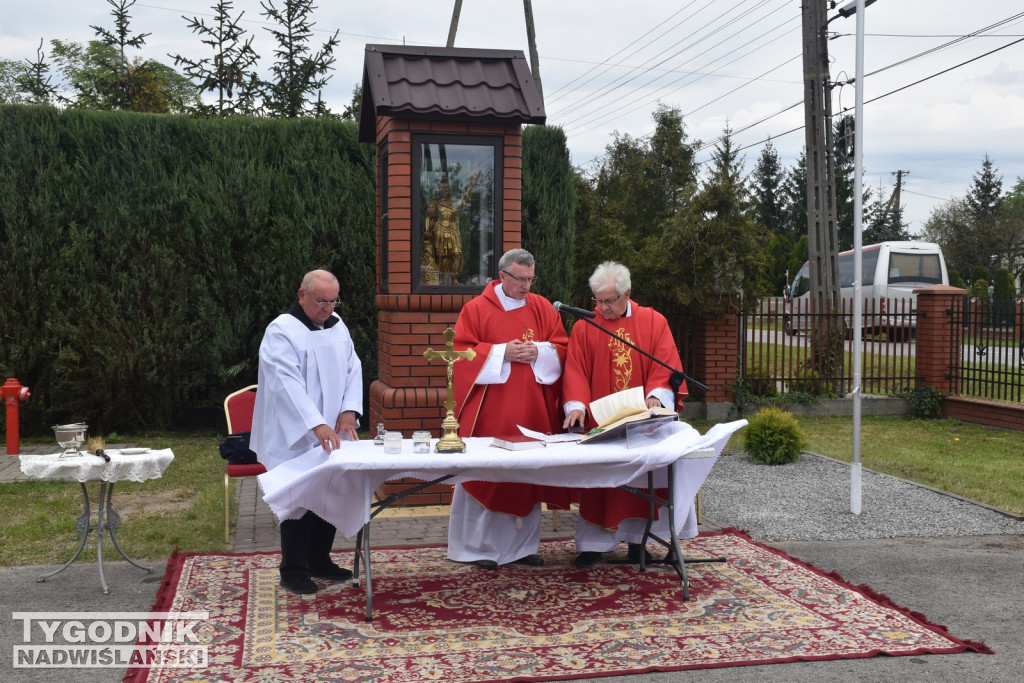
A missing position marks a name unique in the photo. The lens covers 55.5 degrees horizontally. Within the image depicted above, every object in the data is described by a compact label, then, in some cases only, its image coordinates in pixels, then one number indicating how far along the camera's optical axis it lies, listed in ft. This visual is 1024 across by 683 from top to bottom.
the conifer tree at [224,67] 49.93
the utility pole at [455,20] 51.53
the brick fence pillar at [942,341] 41.32
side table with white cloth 16.75
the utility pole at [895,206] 154.82
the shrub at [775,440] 30.27
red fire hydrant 30.91
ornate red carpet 13.64
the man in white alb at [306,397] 16.62
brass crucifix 16.25
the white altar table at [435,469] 15.55
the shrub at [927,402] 41.24
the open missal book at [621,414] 16.43
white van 77.00
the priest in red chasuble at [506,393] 18.54
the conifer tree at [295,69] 50.70
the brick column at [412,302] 23.38
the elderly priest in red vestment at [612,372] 18.65
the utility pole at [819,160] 45.21
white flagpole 22.15
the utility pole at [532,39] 53.72
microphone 16.74
